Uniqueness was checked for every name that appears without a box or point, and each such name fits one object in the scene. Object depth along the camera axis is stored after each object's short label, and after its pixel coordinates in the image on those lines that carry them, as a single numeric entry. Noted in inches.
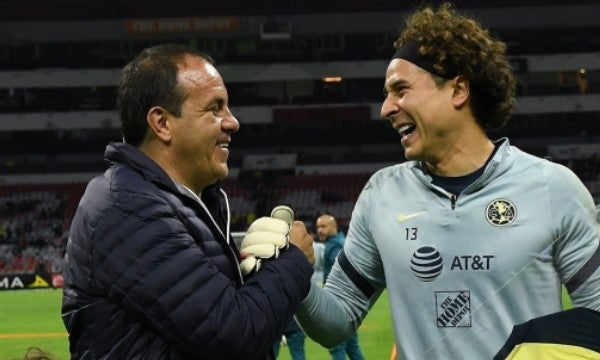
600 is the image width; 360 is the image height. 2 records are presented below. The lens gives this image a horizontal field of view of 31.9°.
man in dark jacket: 112.1
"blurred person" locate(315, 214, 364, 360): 529.3
